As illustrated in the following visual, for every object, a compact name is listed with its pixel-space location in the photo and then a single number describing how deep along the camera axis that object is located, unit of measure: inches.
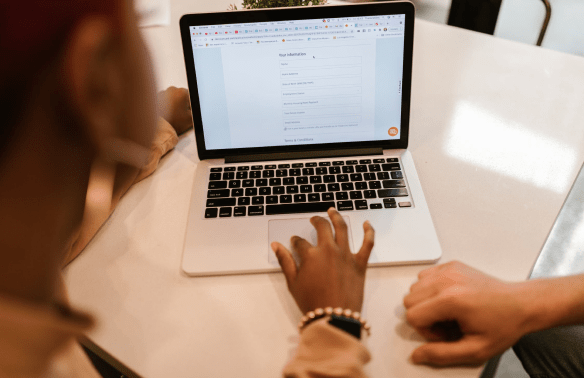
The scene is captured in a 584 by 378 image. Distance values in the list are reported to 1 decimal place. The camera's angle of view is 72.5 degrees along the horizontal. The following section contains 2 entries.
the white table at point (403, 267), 21.7
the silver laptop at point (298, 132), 26.7
